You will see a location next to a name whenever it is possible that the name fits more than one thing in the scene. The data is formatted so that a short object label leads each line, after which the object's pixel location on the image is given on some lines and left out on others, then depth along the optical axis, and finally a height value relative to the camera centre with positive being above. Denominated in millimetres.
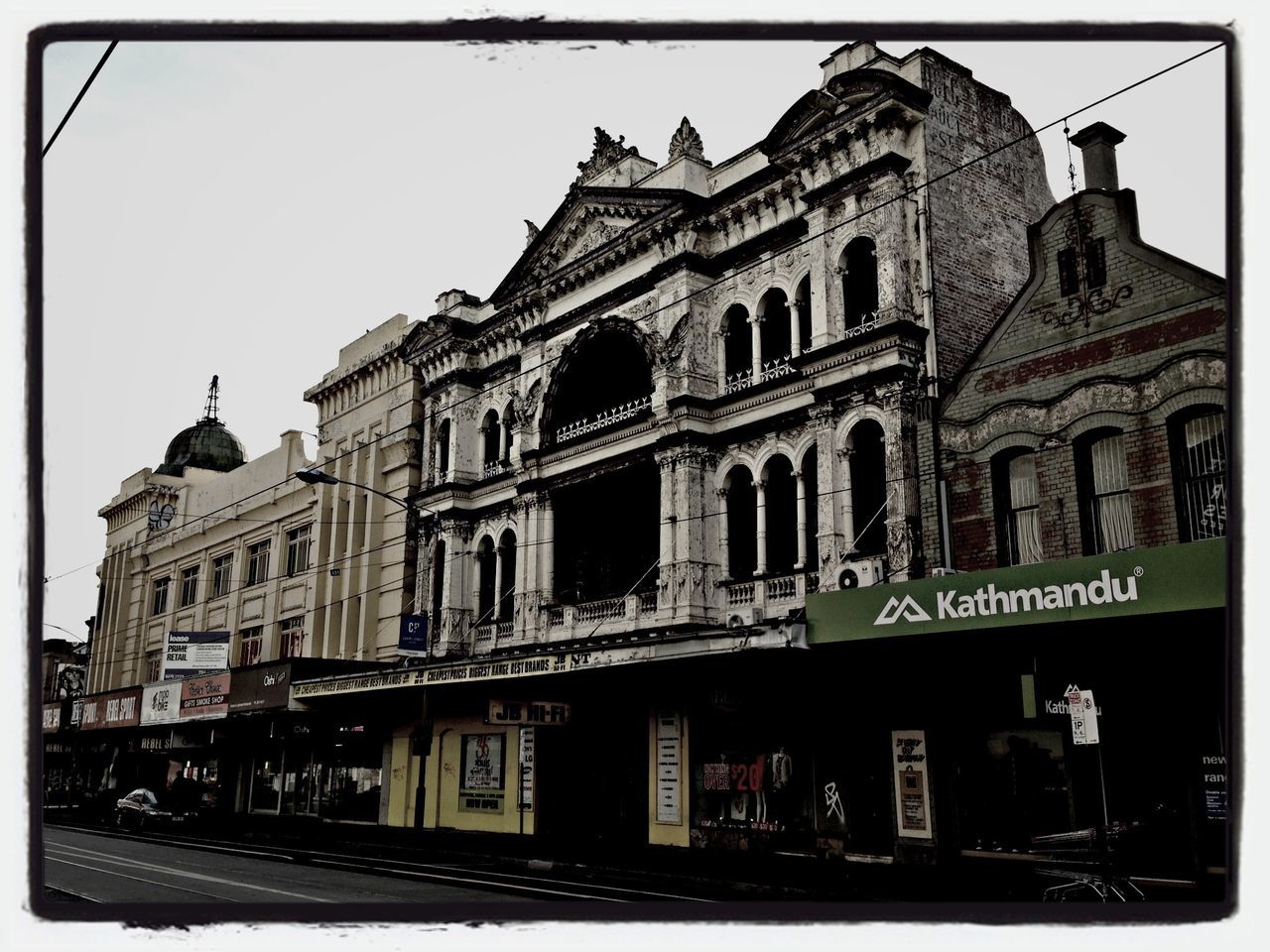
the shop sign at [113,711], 43000 +625
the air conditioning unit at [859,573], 21098 +2828
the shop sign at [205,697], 37250 +1001
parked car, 36156 -2680
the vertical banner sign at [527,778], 28016 -1241
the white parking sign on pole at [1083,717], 13477 +147
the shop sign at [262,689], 33938 +1150
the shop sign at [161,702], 40344 +866
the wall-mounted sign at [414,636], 30547 +2409
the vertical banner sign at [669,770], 24953 -873
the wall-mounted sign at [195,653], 37969 +2414
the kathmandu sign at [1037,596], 14391 +1843
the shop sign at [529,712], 24141 +344
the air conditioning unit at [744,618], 21184 +2150
